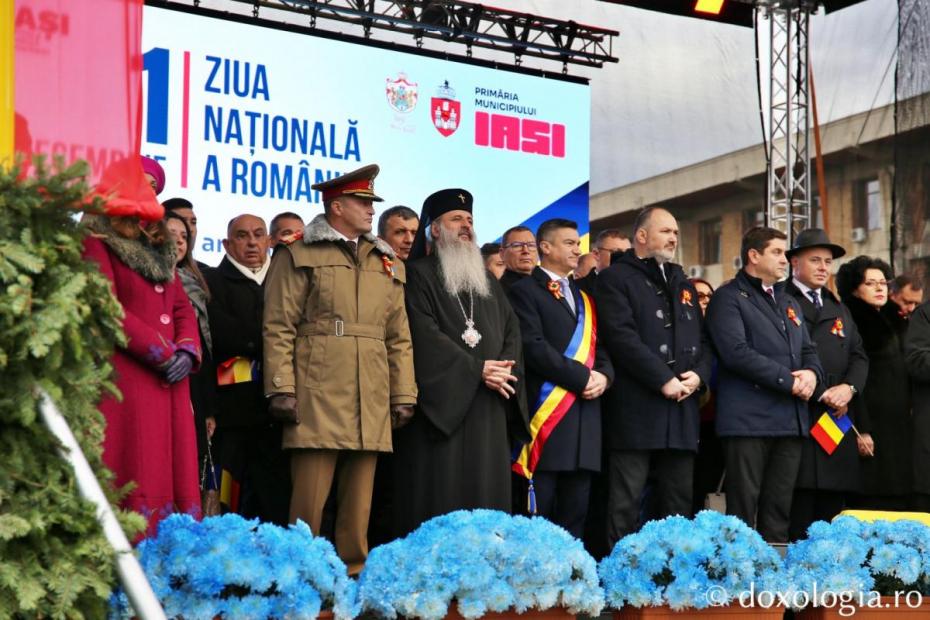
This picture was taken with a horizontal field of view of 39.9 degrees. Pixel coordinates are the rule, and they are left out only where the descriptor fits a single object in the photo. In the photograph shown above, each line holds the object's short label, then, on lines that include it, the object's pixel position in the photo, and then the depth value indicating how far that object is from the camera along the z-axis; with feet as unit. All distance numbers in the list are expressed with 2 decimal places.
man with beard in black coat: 20.52
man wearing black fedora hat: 22.16
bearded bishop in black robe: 18.48
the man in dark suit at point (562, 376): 20.06
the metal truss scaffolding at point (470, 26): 36.24
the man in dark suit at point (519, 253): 23.22
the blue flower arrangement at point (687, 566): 13.75
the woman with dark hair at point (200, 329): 18.40
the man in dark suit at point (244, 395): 19.02
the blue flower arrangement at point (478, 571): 12.17
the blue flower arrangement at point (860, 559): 14.74
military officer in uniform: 17.19
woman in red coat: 14.15
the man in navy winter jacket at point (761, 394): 21.31
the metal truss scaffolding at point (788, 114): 34.68
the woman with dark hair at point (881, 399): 23.45
